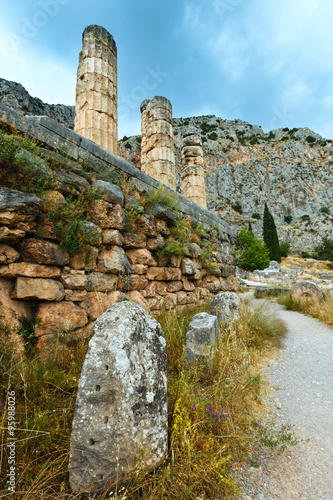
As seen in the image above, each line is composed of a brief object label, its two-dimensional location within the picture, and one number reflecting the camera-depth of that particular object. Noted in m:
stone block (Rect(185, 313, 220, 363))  2.87
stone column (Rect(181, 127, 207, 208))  9.52
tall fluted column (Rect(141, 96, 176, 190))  7.48
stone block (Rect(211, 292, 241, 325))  4.51
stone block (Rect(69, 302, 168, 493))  1.33
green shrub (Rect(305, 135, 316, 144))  65.94
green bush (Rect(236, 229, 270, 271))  27.09
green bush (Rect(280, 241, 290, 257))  45.59
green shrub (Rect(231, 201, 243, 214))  59.55
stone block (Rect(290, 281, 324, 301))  8.27
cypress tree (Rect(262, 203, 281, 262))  37.44
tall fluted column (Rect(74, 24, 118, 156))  5.29
